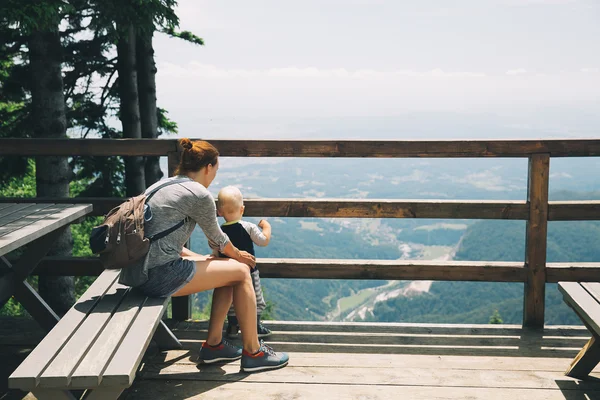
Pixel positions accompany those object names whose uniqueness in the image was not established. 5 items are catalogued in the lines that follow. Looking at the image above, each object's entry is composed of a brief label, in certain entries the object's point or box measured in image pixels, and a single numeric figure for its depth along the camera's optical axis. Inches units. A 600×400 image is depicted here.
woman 129.0
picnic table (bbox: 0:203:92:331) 148.3
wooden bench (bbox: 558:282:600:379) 127.1
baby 152.4
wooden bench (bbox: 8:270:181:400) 89.7
